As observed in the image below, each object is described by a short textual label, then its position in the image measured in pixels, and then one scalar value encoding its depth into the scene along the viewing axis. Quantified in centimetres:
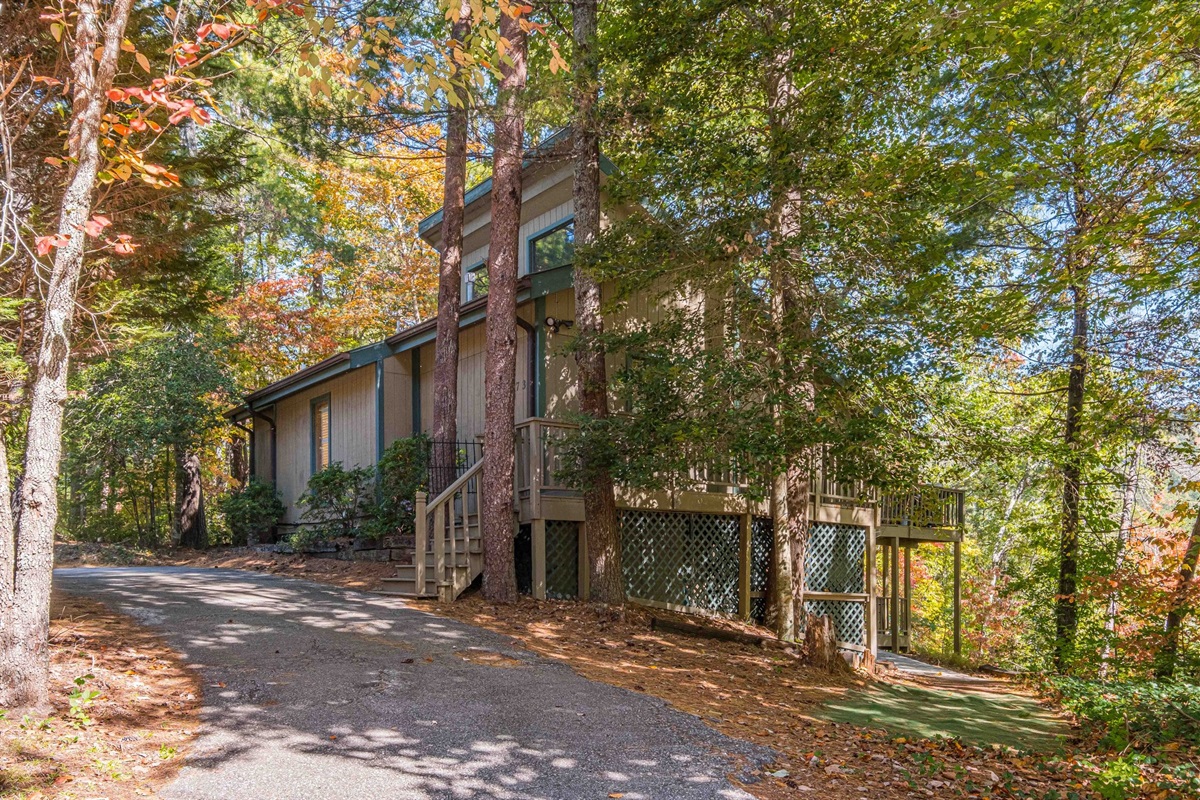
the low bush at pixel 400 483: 1320
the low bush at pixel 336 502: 1437
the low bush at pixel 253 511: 1758
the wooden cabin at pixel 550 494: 1048
